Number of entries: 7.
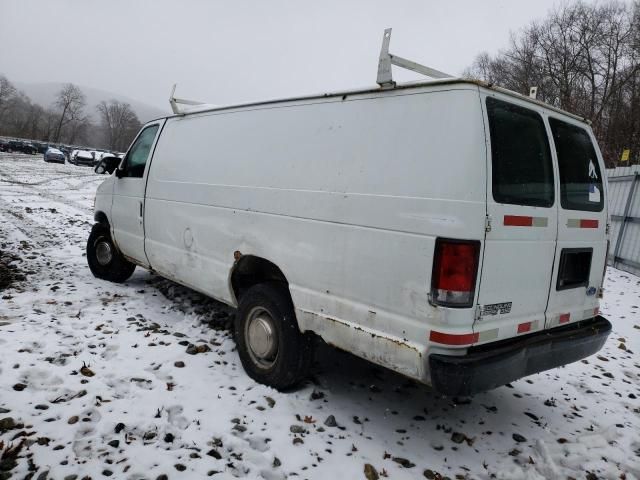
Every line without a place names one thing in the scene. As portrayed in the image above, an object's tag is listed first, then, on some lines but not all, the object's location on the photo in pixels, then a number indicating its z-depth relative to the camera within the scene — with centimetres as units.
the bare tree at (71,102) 10463
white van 255
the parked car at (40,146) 5758
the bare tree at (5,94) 9544
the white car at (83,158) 4359
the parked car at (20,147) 4991
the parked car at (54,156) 4025
